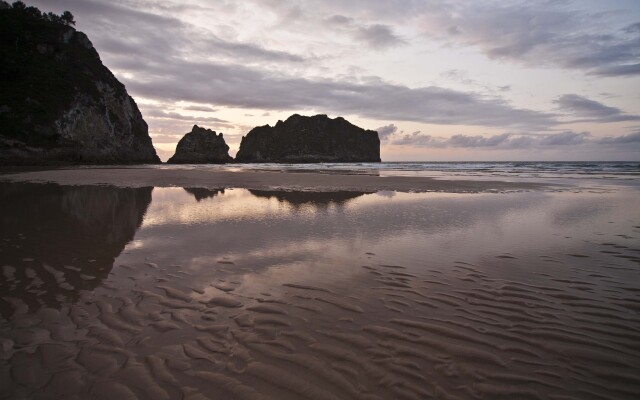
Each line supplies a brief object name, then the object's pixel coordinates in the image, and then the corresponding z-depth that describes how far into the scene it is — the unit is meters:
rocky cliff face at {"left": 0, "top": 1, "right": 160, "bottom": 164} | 52.66
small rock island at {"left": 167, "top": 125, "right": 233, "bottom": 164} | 126.25
